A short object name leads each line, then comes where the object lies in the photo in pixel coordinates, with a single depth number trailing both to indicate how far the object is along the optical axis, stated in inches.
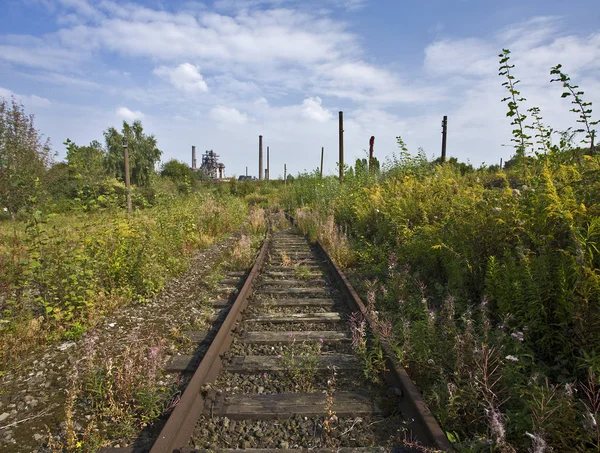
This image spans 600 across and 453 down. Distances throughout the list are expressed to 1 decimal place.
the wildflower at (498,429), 73.2
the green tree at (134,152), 1696.6
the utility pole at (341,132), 808.9
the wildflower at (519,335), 101.4
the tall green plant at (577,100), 154.8
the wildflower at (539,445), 65.1
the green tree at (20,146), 596.9
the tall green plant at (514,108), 180.1
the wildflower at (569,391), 78.4
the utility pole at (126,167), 527.5
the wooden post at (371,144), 731.8
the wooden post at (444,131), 845.5
